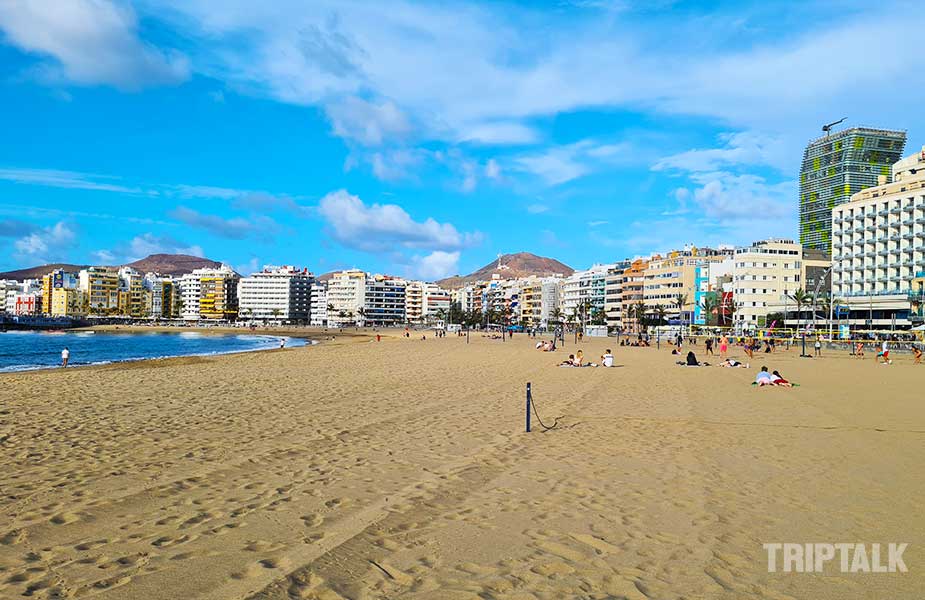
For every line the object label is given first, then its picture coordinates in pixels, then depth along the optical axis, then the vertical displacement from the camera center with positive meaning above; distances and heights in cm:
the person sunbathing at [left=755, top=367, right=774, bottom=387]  2106 -231
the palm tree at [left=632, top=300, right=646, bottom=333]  12044 -124
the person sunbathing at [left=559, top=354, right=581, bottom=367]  3064 -266
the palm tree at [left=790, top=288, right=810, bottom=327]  9475 +142
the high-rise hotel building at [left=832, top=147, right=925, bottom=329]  8225 +801
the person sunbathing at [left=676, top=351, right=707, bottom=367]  3134 -258
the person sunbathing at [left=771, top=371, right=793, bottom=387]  2125 -237
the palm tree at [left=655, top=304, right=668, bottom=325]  12086 -117
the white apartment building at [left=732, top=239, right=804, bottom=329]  10488 +410
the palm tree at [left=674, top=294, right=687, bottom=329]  11525 +68
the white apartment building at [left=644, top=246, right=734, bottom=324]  11969 +517
